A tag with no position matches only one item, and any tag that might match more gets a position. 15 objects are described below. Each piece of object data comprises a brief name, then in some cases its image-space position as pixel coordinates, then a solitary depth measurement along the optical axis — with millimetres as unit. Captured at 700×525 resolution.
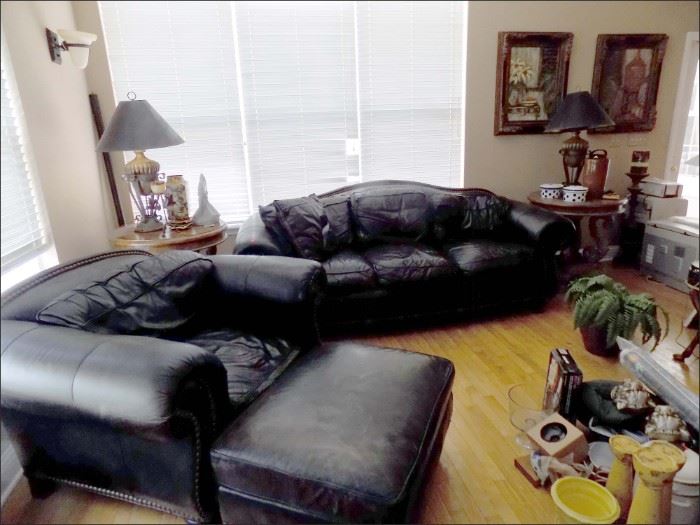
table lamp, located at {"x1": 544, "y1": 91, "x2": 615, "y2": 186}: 2275
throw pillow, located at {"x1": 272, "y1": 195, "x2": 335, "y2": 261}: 2121
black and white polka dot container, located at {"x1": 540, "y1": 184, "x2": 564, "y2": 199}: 2500
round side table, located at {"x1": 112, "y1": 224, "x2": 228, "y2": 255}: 1783
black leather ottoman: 796
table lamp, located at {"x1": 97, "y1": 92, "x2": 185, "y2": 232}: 1687
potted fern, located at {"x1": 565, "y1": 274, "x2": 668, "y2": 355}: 1276
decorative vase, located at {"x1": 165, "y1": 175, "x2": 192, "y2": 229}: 1919
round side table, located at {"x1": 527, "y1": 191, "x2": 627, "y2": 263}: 1909
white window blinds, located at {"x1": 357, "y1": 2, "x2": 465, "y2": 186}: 2414
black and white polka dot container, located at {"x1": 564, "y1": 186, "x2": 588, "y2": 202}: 2334
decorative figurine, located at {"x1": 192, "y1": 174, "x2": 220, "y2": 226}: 2016
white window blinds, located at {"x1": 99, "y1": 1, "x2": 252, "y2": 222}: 1997
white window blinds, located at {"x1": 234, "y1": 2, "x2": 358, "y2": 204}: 2287
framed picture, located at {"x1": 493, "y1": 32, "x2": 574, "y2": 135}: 2443
